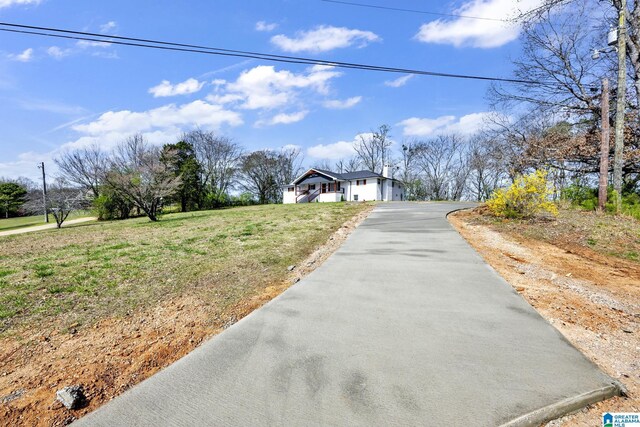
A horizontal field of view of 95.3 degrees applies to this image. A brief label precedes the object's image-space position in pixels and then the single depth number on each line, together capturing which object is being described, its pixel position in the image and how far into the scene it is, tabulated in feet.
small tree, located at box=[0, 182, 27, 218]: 115.24
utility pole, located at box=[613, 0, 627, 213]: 32.22
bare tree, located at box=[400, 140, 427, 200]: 150.10
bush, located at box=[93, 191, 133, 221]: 83.76
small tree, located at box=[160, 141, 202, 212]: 109.29
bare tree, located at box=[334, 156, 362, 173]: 169.21
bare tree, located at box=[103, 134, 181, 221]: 53.36
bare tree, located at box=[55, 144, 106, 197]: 103.24
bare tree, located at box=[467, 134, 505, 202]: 118.21
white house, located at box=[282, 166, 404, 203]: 113.51
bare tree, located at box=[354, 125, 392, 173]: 154.61
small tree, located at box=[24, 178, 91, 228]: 61.51
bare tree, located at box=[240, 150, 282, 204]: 136.05
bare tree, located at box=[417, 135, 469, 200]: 148.97
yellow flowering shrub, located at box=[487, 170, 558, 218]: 30.42
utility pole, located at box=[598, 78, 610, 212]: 33.24
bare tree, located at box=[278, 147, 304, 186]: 150.92
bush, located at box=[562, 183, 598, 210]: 36.83
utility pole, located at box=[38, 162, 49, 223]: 91.68
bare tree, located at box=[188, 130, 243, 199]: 130.72
